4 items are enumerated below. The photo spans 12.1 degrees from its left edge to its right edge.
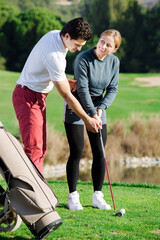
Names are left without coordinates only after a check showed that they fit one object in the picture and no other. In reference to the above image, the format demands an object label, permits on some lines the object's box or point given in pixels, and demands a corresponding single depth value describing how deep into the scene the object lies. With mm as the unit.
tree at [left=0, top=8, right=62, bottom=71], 44443
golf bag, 4997
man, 5800
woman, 6713
